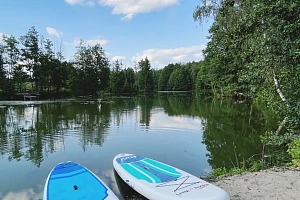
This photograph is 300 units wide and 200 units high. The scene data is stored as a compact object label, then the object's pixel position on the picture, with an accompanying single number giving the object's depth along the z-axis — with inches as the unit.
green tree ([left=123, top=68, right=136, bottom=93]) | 2075.9
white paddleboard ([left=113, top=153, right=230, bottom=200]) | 131.7
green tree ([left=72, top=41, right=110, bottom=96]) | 1616.6
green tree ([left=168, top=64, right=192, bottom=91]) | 2659.9
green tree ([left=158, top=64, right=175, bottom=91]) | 2918.6
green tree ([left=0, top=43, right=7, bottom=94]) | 1192.8
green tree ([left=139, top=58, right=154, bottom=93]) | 2282.2
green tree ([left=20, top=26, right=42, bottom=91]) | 1342.3
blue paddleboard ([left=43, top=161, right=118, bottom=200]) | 140.8
